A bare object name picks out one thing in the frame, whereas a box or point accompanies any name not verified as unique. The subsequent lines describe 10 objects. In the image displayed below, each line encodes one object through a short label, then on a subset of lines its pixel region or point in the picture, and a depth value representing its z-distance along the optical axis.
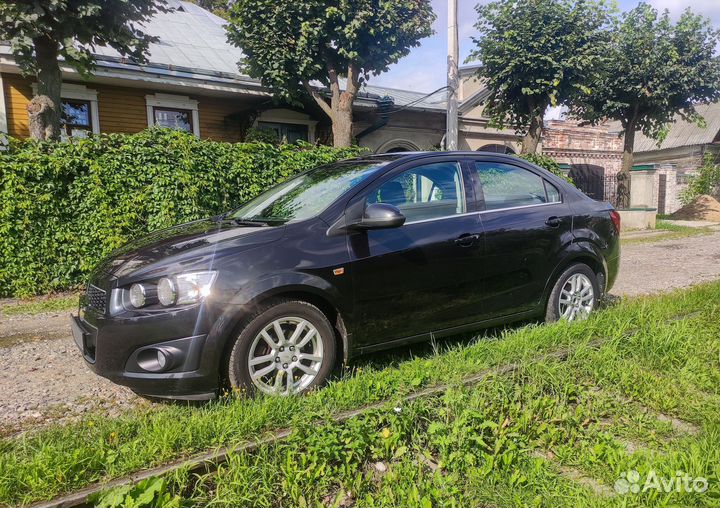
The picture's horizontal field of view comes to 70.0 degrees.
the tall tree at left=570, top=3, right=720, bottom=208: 17.12
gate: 21.78
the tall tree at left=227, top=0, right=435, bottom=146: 10.77
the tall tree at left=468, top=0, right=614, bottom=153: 12.70
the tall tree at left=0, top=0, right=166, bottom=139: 7.15
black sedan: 3.10
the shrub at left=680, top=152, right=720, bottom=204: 21.70
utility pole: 11.93
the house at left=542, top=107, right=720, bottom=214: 21.94
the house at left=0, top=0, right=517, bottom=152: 11.87
